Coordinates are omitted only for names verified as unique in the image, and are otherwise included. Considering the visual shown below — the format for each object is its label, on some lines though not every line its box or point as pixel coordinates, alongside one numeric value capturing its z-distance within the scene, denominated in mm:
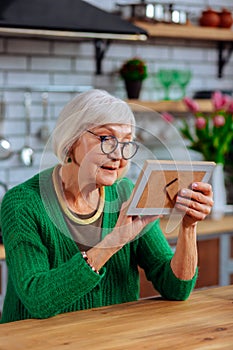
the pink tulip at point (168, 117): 4289
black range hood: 3420
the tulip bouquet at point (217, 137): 4305
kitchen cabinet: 4000
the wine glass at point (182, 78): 4395
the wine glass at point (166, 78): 4371
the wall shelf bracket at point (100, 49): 4223
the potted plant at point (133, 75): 4223
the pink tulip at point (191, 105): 4297
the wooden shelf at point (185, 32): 4184
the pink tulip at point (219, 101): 4297
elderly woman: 2129
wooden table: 1908
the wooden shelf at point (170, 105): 4238
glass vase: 4336
